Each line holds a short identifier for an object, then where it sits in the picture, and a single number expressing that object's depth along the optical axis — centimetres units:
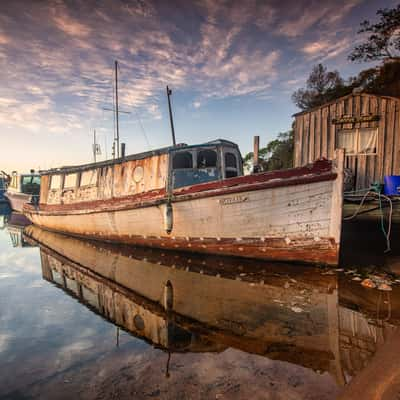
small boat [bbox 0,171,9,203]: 3512
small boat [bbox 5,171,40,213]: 2238
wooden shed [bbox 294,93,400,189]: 862
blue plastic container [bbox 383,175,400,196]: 790
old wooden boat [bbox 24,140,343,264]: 600
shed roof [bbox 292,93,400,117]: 864
